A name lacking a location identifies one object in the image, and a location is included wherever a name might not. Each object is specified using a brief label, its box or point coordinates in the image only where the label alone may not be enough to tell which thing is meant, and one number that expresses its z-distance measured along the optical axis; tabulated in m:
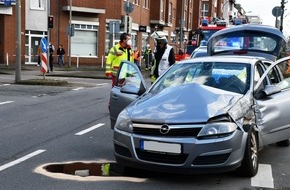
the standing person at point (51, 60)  28.28
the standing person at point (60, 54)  33.72
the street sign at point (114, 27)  26.81
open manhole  5.98
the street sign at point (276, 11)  22.06
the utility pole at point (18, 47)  19.02
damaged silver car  5.23
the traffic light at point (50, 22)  26.16
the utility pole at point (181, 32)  36.80
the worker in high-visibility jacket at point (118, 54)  10.06
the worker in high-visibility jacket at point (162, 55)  9.80
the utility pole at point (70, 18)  30.49
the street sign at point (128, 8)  23.86
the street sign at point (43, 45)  21.65
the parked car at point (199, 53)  12.84
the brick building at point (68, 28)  33.41
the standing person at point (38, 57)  32.72
